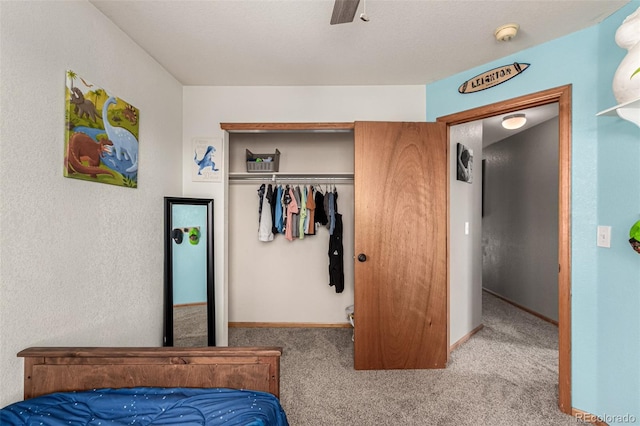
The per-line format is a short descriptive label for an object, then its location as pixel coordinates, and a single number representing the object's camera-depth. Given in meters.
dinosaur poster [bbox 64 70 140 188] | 1.41
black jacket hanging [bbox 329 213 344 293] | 3.02
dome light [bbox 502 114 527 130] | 3.20
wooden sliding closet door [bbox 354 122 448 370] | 2.30
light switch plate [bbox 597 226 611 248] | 1.64
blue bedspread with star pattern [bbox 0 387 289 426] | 1.00
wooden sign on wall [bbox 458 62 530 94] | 2.02
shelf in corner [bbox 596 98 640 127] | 1.34
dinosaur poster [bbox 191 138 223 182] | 2.54
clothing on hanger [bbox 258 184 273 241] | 2.99
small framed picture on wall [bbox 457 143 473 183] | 2.64
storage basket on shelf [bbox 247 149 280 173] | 2.89
